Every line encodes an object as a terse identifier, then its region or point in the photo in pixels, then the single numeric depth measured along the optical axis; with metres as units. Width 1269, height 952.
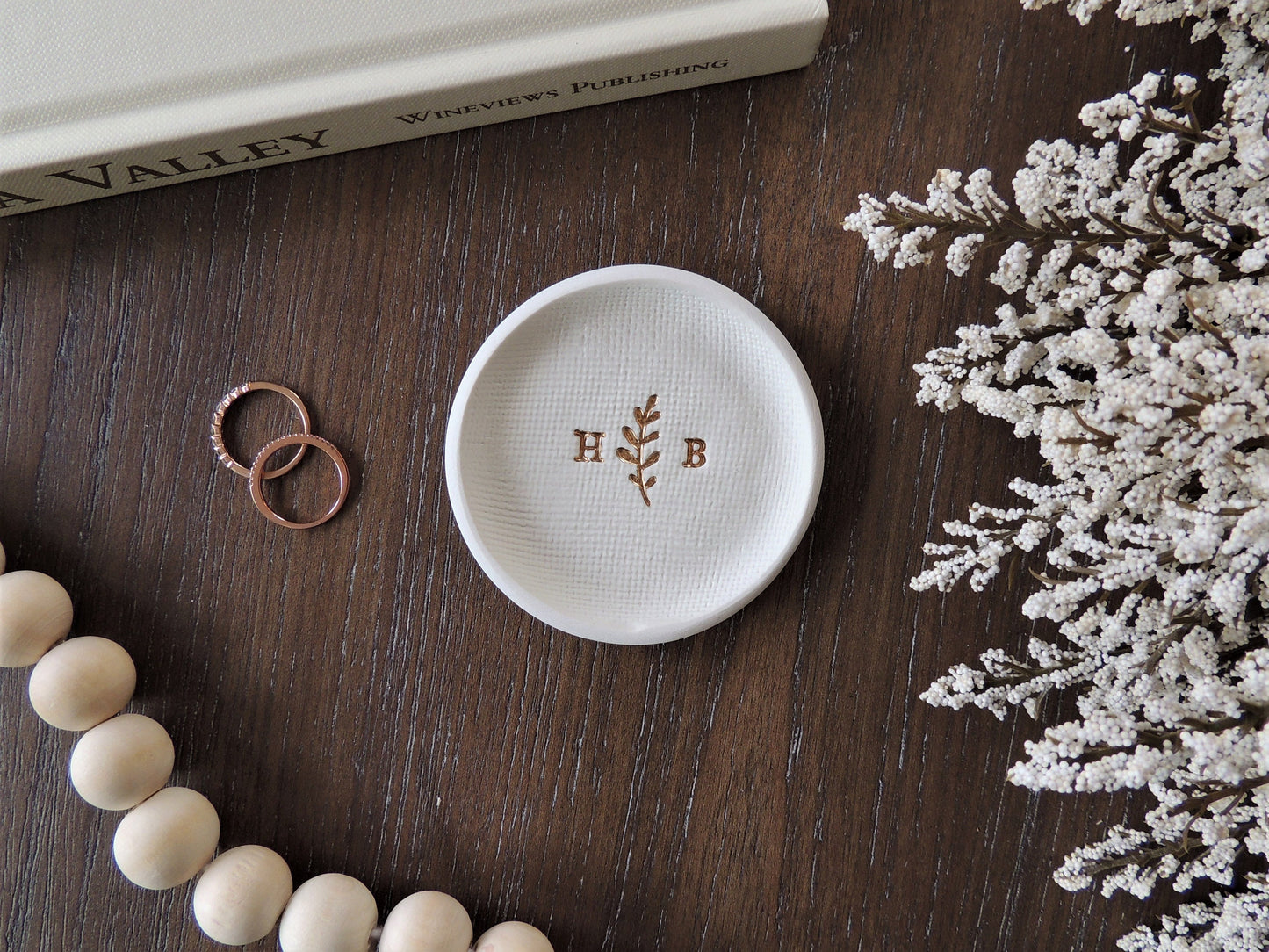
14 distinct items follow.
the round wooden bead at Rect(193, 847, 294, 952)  0.26
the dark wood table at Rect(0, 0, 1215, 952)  0.27
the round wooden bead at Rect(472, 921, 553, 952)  0.26
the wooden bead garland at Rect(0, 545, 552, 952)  0.26
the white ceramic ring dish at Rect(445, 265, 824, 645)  0.27
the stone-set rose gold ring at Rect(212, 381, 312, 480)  0.27
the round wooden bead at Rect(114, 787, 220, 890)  0.26
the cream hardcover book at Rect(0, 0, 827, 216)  0.25
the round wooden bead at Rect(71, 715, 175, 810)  0.26
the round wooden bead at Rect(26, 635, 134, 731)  0.26
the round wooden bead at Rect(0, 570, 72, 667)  0.26
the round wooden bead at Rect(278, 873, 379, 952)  0.26
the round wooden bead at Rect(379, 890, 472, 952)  0.26
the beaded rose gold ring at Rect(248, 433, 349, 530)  0.27
